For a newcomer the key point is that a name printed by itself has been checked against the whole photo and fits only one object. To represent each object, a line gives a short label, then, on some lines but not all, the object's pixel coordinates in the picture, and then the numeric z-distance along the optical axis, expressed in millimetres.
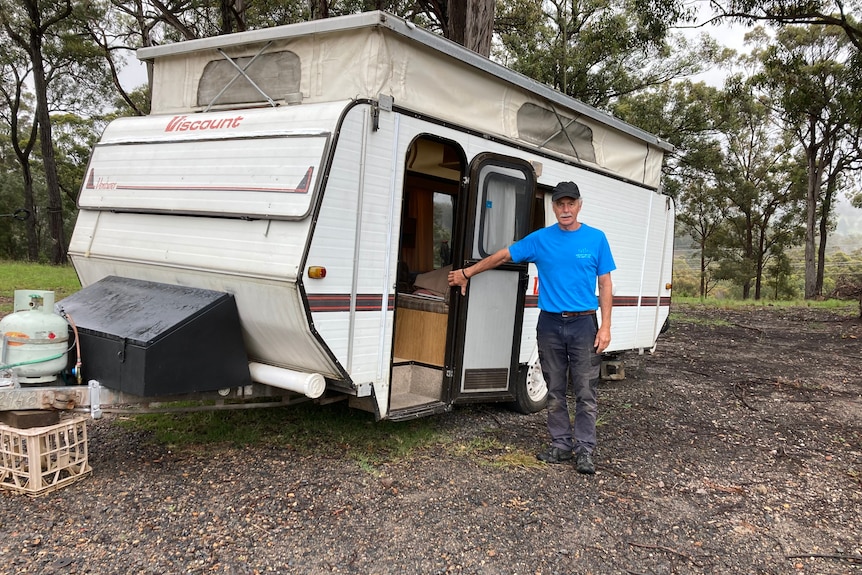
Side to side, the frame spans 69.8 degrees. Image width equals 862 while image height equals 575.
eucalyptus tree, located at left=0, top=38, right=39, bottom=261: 21297
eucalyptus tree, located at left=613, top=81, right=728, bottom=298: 21375
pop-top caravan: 3475
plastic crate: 3312
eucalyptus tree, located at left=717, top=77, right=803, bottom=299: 26984
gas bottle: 3307
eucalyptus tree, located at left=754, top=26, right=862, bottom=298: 13984
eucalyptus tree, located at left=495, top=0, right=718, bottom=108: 16472
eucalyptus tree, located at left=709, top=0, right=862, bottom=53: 11453
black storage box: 3336
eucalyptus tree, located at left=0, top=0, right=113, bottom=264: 18484
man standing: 4211
